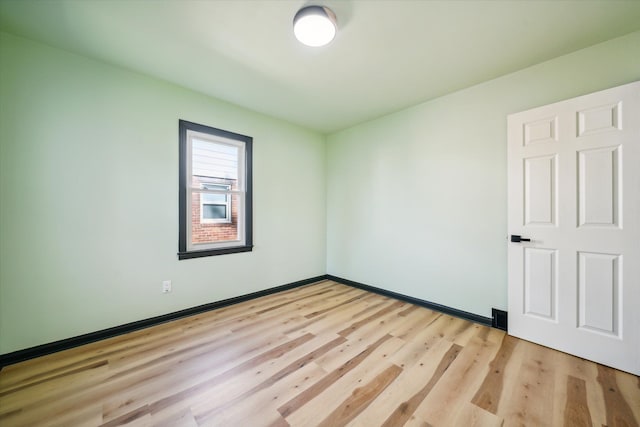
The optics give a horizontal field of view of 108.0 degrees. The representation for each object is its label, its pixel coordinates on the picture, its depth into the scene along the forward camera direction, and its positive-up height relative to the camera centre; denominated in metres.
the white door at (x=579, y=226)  1.79 -0.09
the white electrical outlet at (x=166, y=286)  2.59 -0.81
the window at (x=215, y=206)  3.17 +0.11
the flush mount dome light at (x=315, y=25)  1.61 +1.36
